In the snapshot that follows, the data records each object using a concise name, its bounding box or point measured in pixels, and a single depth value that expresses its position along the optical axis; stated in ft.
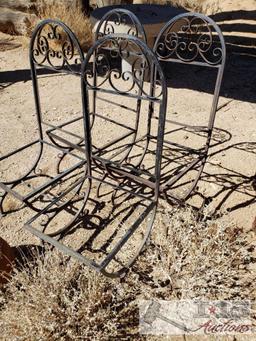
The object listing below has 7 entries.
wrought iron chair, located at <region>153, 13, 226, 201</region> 7.37
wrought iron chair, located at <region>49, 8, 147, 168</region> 8.13
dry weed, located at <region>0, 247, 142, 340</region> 5.74
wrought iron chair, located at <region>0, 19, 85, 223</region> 6.95
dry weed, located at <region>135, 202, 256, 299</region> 6.72
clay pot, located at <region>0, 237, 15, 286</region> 6.58
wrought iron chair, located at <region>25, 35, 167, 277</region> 5.89
